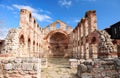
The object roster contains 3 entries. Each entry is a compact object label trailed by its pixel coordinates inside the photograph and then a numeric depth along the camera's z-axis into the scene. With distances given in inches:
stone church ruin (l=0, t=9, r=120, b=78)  163.1
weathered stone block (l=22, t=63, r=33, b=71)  109.0
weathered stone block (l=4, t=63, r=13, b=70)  109.1
